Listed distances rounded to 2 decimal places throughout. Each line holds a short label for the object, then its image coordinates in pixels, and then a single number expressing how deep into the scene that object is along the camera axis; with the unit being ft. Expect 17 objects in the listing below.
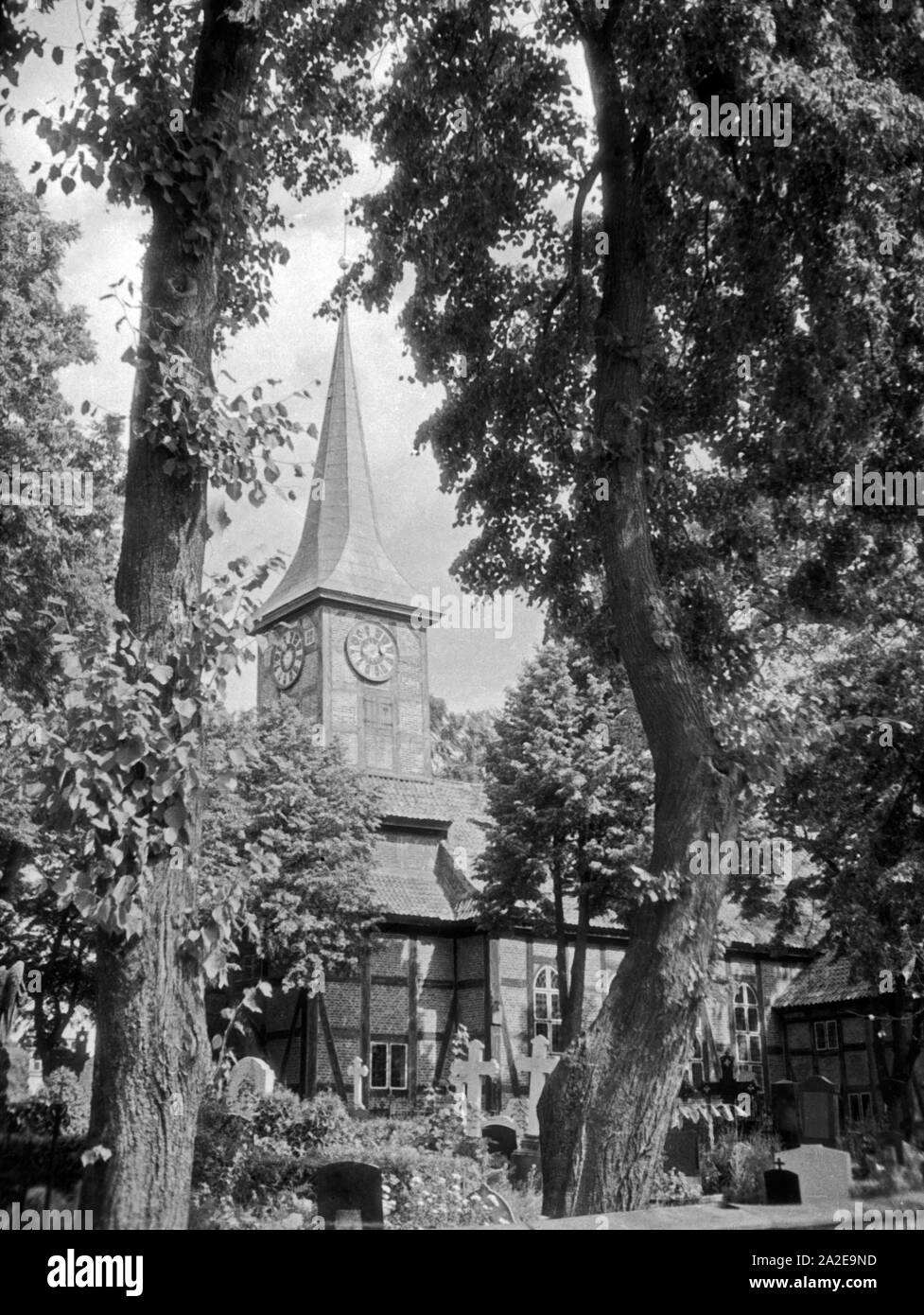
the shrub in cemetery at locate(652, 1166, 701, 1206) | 49.44
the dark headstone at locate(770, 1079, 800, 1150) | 60.70
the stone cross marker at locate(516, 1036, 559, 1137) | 72.18
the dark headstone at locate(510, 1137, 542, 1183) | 53.26
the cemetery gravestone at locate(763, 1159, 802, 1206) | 33.35
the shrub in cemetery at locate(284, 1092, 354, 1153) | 51.44
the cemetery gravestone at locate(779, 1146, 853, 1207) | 35.96
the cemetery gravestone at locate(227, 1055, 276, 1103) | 64.49
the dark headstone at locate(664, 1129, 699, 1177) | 61.11
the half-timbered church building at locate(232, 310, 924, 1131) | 100.78
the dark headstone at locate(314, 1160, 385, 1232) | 29.35
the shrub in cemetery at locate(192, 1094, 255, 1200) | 41.06
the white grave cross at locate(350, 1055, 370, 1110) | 95.36
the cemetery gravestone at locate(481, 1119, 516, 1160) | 59.00
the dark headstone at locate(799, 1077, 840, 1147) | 57.16
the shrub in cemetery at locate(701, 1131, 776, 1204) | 52.80
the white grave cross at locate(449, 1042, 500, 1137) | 74.54
